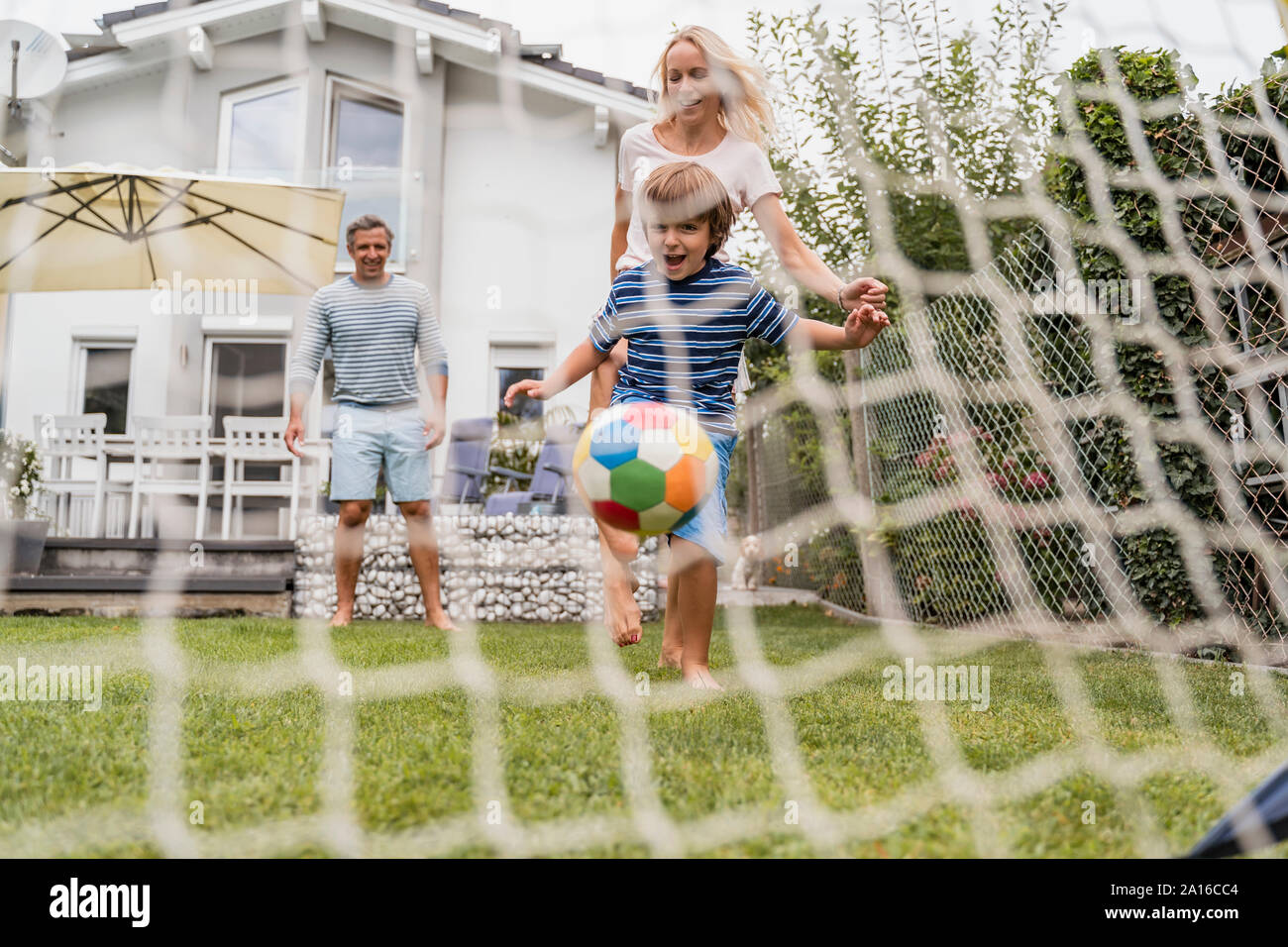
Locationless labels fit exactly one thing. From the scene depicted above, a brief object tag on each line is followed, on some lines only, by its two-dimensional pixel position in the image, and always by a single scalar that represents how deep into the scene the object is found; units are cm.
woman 237
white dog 709
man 357
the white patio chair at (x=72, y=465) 547
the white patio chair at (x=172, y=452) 538
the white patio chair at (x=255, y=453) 554
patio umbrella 518
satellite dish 429
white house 640
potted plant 556
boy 210
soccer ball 182
